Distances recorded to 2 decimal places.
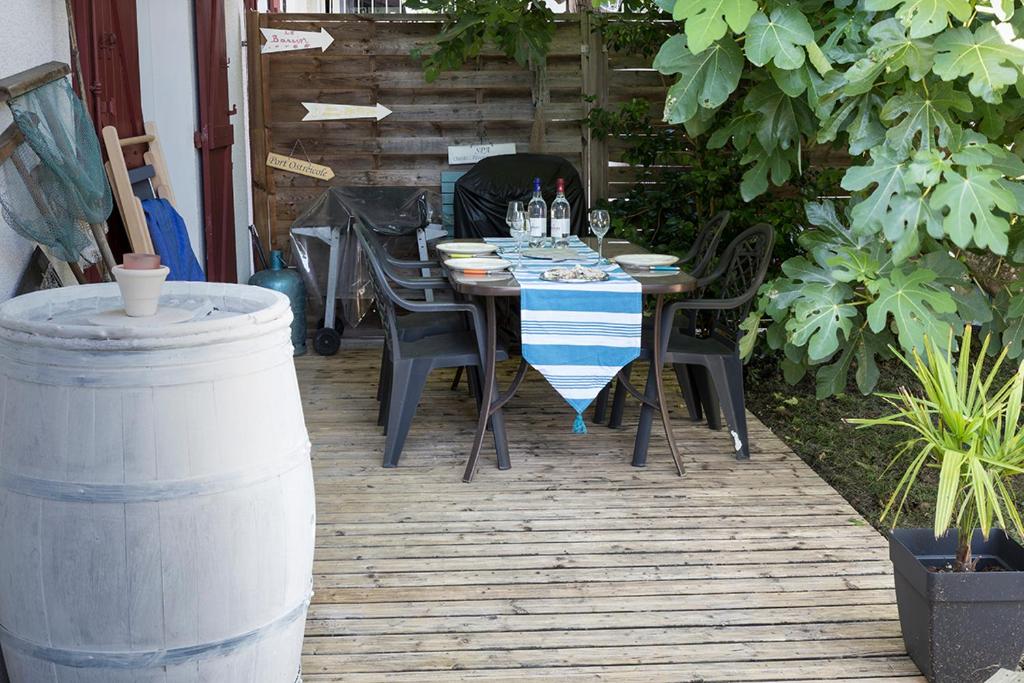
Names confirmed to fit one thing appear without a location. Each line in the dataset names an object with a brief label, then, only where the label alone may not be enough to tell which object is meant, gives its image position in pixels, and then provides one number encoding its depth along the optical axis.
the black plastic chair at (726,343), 4.23
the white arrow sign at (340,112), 6.47
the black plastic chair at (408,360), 4.14
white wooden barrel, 1.97
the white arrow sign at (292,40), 6.37
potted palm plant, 2.52
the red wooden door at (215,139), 5.43
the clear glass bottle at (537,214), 4.88
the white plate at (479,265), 4.19
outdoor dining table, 3.94
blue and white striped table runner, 3.92
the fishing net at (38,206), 2.86
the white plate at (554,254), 4.56
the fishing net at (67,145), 2.95
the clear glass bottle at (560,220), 4.94
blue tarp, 4.21
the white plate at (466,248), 4.71
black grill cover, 6.00
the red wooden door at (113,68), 3.79
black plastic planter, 2.53
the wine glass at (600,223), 4.50
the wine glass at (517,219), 4.82
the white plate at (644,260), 4.41
